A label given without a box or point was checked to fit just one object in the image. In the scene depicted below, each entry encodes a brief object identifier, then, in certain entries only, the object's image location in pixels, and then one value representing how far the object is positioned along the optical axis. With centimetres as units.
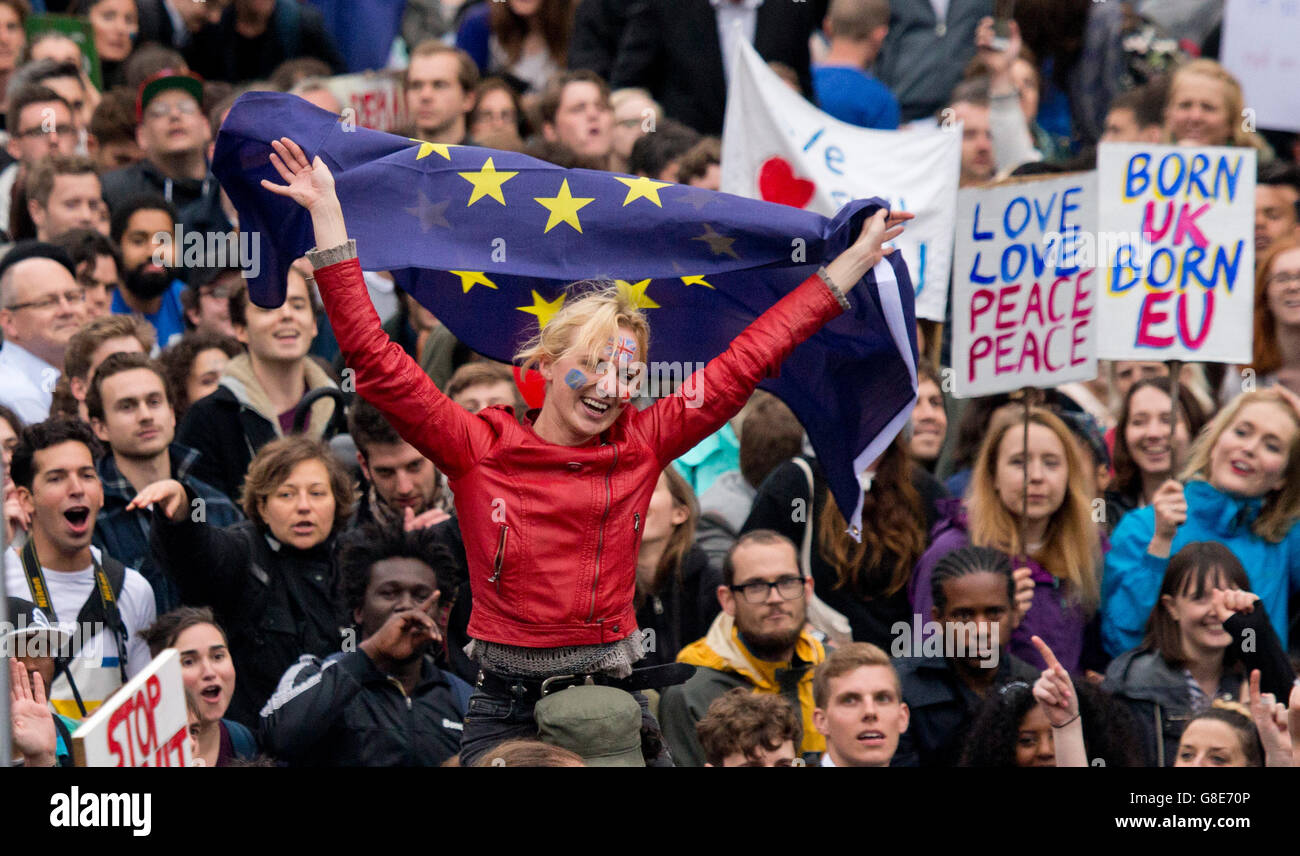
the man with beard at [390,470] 804
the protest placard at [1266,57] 1161
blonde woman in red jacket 544
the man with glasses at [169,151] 1079
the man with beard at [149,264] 995
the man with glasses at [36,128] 1090
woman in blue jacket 809
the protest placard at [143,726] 392
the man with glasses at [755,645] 741
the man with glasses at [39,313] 885
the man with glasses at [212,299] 949
